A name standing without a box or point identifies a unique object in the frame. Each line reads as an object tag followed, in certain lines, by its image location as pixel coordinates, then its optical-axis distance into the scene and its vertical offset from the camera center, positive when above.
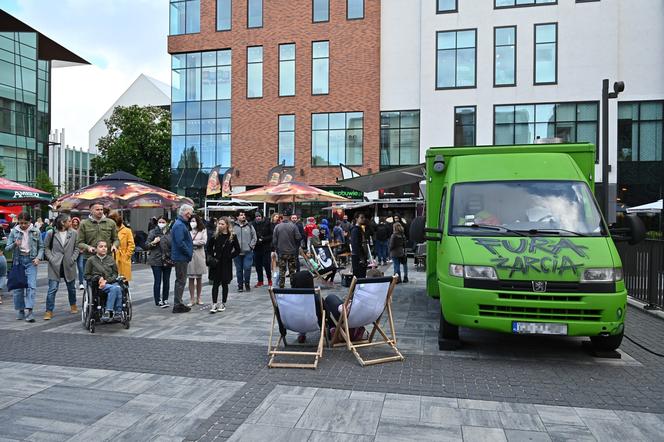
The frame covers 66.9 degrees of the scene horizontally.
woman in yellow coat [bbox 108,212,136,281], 9.16 -0.66
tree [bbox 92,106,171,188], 47.25 +6.44
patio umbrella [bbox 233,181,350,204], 13.81 +0.55
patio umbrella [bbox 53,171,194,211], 12.12 +0.41
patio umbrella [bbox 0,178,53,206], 11.07 +0.39
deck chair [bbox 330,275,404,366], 5.95 -1.12
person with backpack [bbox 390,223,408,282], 12.72 -0.74
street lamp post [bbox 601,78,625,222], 9.02 +1.03
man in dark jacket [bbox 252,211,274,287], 12.59 -0.92
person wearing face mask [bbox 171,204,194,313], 8.88 -0.65
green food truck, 5.50 -0.36
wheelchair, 7.59 -1.43
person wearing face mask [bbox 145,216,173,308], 9.66 -0.91
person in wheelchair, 7.58 -1.05
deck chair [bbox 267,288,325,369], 5.74 -1.17
